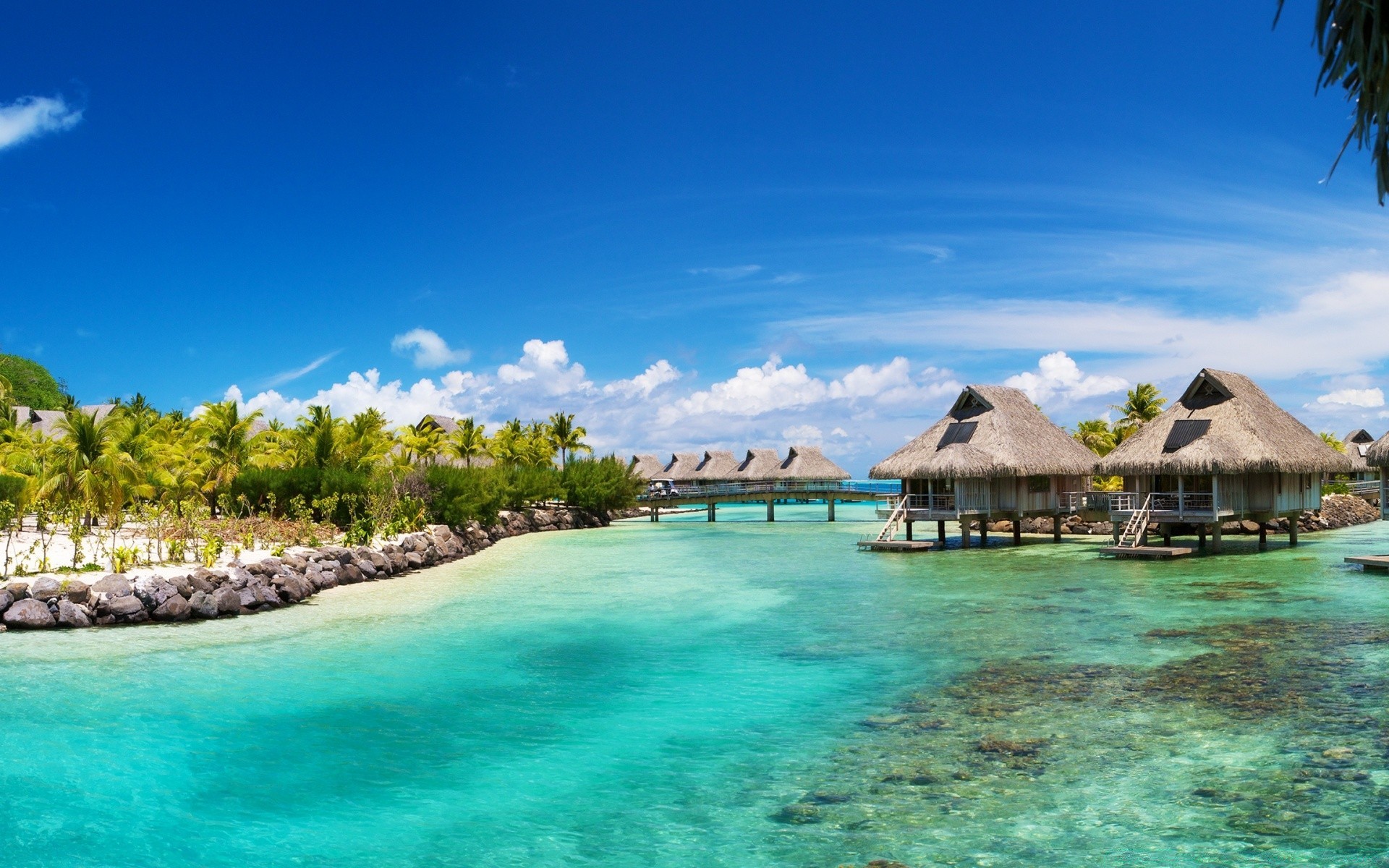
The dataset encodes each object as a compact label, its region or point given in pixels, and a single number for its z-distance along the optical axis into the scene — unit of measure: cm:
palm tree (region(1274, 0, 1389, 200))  472
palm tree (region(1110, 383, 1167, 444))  4572
